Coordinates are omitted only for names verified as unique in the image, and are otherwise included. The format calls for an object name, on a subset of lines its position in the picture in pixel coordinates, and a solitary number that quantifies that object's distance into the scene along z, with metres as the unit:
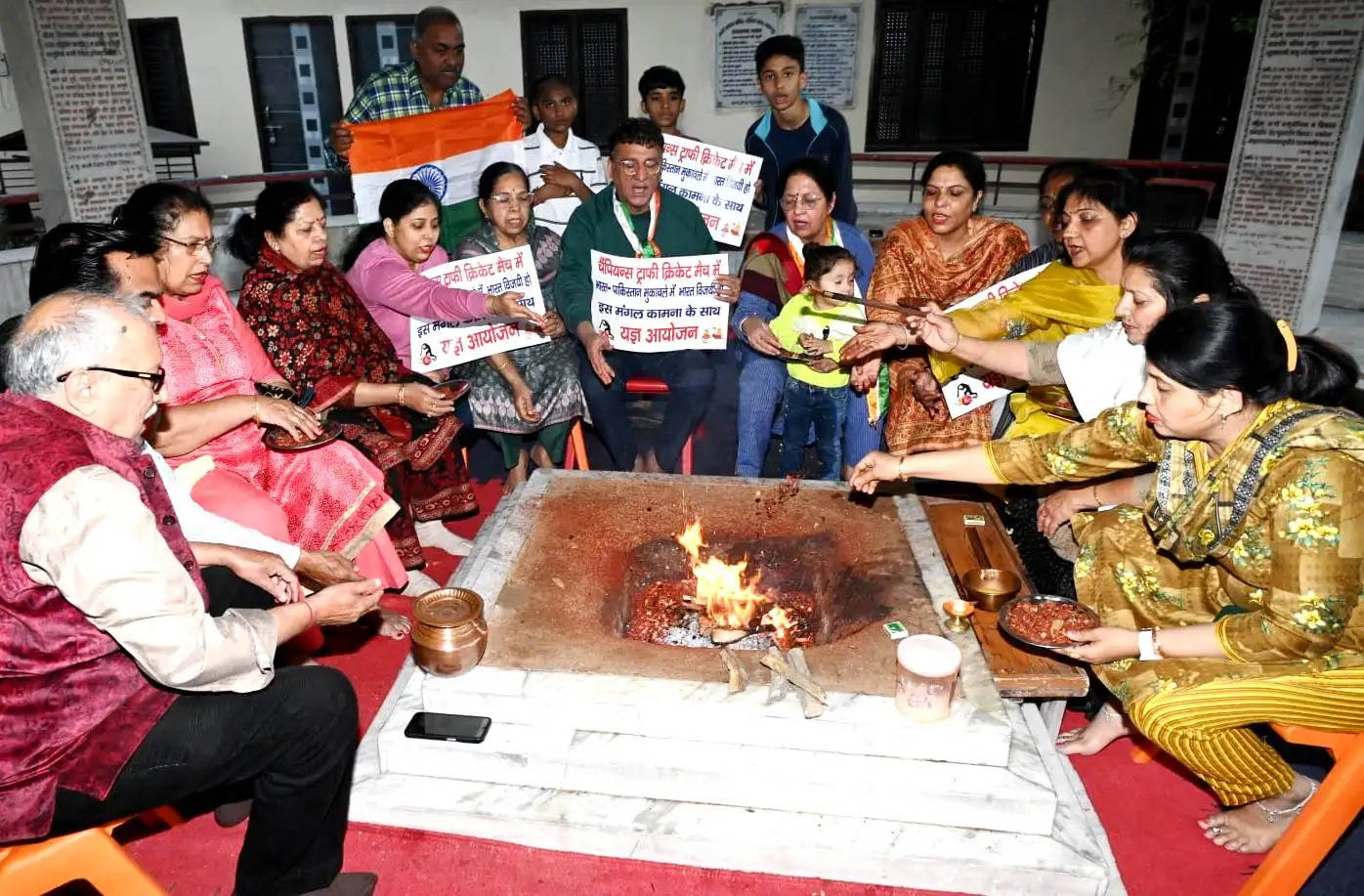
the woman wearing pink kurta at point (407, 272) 4.77
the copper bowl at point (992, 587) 3.37
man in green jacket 5.15
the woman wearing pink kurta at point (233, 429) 3.59
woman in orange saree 4.81
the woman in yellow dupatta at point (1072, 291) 4.05
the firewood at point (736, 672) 2.87
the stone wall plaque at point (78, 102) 6.68
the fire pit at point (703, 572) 3.29
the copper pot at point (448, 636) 2.90
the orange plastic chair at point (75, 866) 2.17
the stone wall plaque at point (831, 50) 9.66
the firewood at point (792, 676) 2.81
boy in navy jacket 5.70
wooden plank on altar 2.96
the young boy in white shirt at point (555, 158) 5.98
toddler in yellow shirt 4.73
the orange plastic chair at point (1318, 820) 2.54
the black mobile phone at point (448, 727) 2.91
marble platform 2.80
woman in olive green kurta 2.58
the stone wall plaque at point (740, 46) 9.62
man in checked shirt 5.79
